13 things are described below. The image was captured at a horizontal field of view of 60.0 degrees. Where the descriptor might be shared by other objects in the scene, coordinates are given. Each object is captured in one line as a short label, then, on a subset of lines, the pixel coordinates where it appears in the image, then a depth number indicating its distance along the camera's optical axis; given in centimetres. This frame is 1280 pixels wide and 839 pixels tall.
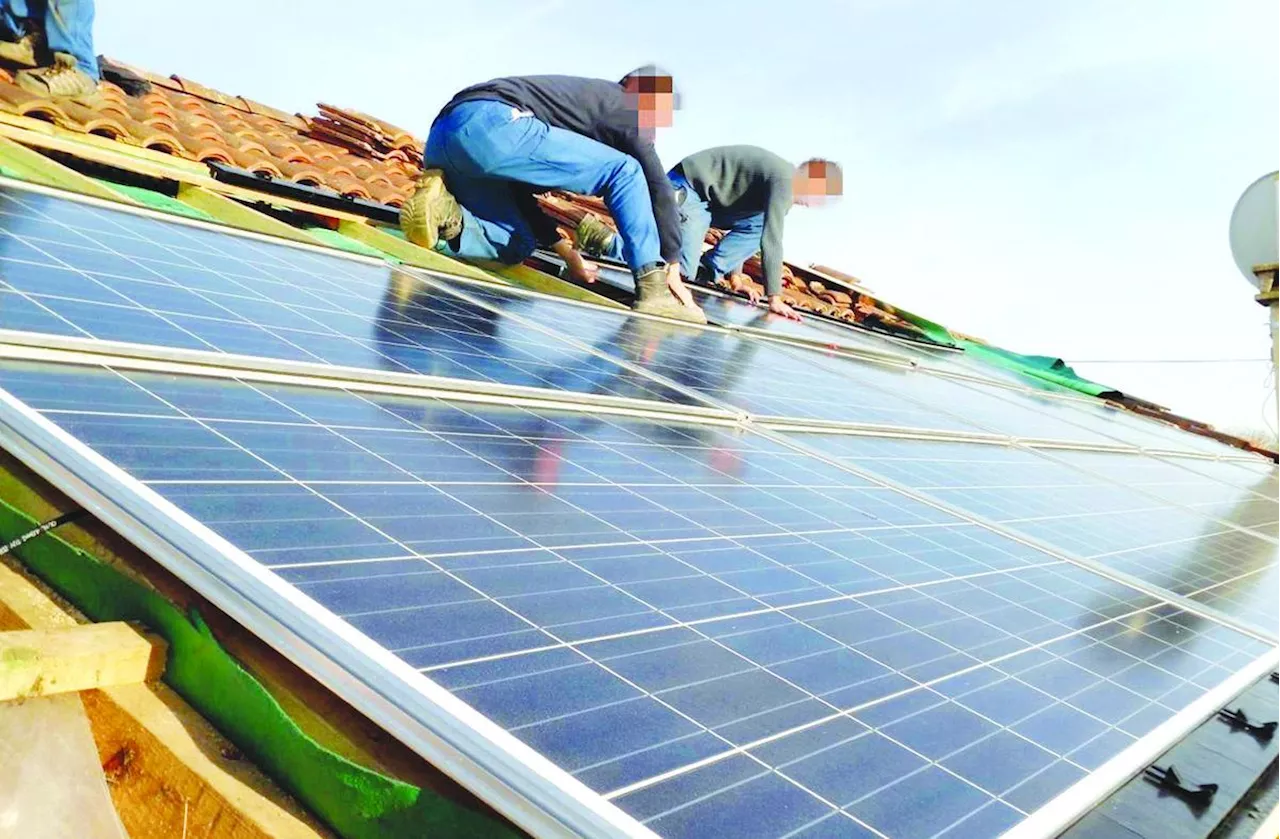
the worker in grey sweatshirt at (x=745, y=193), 945
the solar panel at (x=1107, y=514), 411
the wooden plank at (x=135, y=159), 599
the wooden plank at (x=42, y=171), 507
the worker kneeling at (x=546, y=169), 632
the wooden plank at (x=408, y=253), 645
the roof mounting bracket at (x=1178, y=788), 218
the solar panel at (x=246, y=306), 286
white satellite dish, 1292
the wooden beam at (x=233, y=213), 585
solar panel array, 168
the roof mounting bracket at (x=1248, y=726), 265
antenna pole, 1277
